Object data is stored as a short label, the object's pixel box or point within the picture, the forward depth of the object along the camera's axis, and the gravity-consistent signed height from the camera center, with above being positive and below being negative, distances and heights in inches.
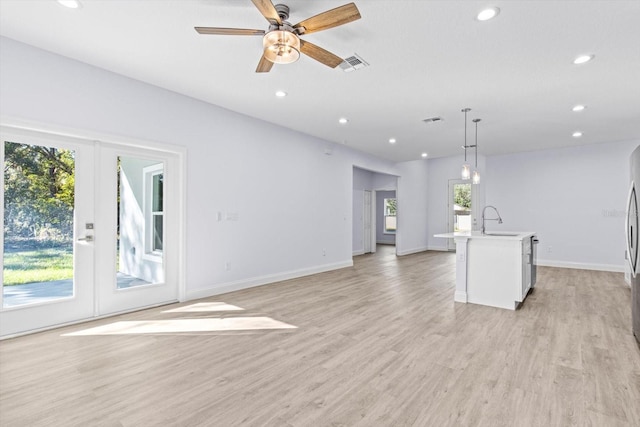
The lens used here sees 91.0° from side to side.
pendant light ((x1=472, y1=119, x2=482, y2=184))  195.0 +23.2
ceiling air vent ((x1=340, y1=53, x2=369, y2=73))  128.4 +63.7
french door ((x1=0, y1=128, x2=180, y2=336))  124.8 -7.3
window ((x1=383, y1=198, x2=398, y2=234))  504.7 -0.6
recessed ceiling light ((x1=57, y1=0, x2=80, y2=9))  96.8 +65.6
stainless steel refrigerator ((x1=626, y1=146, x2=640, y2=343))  117.7 -10.0
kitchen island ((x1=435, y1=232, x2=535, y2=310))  160.1 -29.1
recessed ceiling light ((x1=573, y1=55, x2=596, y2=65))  125.3 +63.3
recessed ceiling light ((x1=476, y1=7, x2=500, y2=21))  96.9 +63.3
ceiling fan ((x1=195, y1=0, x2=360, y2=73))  84.6 +54.0
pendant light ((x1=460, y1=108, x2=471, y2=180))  185.4 +26.4
